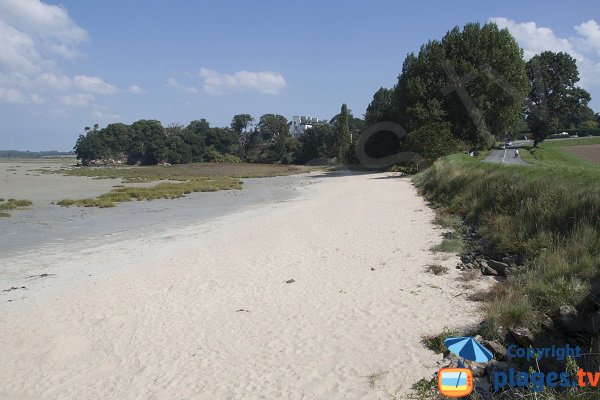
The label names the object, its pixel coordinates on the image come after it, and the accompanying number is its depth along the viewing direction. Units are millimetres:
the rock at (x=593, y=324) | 5151
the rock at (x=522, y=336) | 5375
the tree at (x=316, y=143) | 100438
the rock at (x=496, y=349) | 5242
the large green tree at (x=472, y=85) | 44250
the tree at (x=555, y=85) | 71750
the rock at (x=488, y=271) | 8922
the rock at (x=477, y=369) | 4988
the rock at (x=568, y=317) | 5512
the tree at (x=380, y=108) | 59312
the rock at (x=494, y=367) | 4969
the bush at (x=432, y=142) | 37562
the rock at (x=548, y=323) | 5609
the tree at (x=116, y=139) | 143250
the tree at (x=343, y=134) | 83812
